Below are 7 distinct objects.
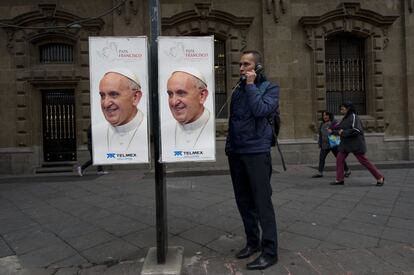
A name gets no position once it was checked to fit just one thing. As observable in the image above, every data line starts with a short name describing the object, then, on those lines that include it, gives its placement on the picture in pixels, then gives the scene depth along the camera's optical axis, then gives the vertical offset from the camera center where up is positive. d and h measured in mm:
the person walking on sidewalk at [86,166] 11197 -1029
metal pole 3701 -81
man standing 3631 -55
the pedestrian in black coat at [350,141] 8180 -243
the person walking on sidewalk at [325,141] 9648 -268
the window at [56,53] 13258 +3090
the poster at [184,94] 3574 +402
